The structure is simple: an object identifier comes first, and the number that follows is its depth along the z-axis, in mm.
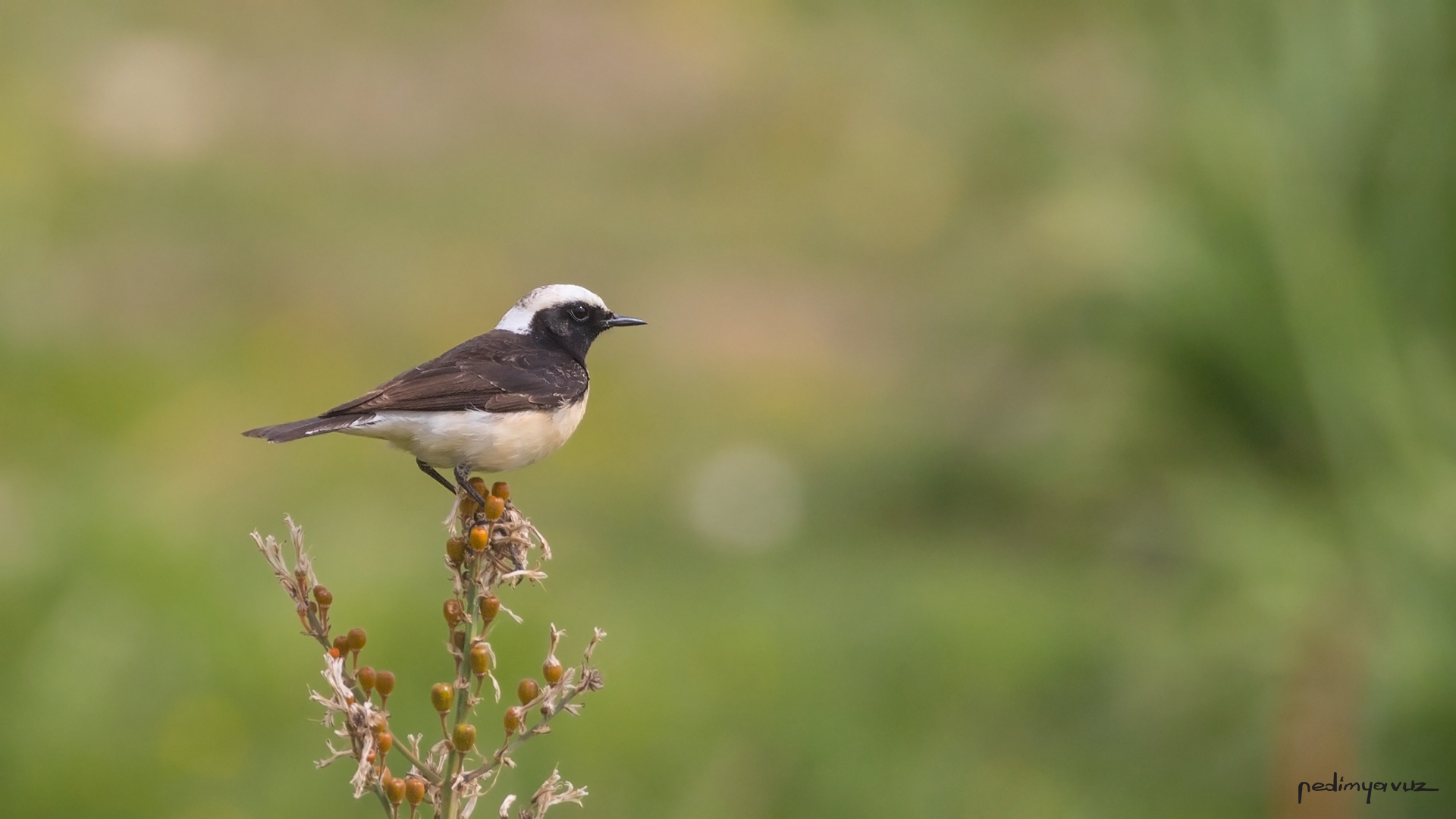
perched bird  6738
